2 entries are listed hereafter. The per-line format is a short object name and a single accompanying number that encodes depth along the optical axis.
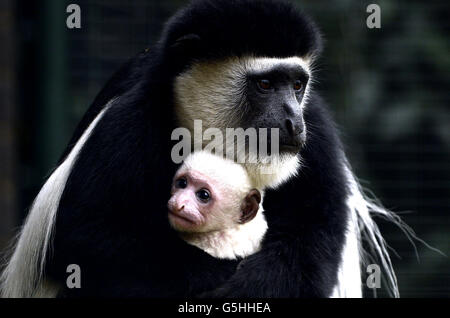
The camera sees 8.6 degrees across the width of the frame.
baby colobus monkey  2.48
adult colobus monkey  2.49
